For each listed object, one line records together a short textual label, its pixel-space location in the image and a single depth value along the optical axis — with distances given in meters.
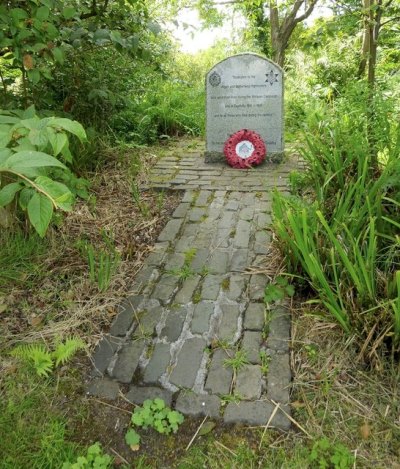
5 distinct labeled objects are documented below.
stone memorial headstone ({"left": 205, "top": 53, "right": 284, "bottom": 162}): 4.37
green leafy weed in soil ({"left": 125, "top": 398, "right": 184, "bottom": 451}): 1.66
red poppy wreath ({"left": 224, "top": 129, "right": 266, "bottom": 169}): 4.37
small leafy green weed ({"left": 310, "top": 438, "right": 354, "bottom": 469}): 1.53
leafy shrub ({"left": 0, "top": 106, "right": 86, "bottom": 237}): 1.10
